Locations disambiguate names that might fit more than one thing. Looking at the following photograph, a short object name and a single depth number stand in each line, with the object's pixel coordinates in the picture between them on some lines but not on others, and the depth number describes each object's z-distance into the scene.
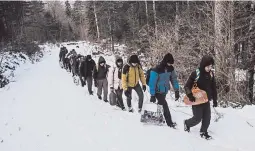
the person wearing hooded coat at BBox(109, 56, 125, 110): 9.00
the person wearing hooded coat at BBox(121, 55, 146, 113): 8.03
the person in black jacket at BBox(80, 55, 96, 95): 11.87
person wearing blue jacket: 6.77
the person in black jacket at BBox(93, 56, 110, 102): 10.45
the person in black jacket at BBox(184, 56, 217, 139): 5.83
